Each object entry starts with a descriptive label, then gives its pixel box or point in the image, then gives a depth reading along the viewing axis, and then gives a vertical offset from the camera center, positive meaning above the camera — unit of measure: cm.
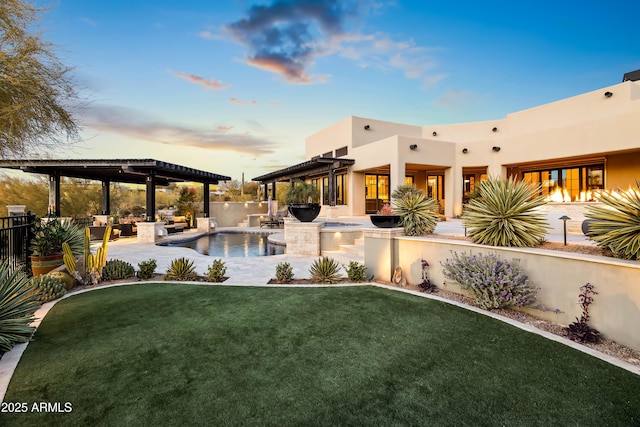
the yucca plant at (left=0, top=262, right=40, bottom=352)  368 -138
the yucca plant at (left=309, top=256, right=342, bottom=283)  706 -153
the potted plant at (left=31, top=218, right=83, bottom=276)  673 -74
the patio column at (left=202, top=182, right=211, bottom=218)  1978 +90
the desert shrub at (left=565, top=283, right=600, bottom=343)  370 -158
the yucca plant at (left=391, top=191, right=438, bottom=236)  718 -8
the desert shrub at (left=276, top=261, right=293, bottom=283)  700 -153
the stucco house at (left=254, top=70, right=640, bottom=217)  1246 +318
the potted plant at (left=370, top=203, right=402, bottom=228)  719 -18
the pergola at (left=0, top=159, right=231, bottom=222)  1396 +255
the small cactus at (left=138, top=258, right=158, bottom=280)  747 -151
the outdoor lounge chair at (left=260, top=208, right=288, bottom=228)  2158 -57
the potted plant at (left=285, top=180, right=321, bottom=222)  1834 +135
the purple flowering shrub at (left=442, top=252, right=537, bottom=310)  462 -121
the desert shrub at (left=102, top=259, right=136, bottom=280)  739 -151
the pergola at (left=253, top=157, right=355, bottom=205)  1803 +331
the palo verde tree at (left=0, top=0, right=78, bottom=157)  409 +207
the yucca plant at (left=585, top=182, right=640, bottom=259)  379 -20
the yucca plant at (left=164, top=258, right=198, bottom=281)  740 -155
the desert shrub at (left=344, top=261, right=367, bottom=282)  707 -154
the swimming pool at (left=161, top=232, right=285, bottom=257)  1207 -159
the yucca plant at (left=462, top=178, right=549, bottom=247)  513 -9
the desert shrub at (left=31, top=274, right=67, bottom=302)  557 -150
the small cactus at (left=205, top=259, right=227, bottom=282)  720 -154
